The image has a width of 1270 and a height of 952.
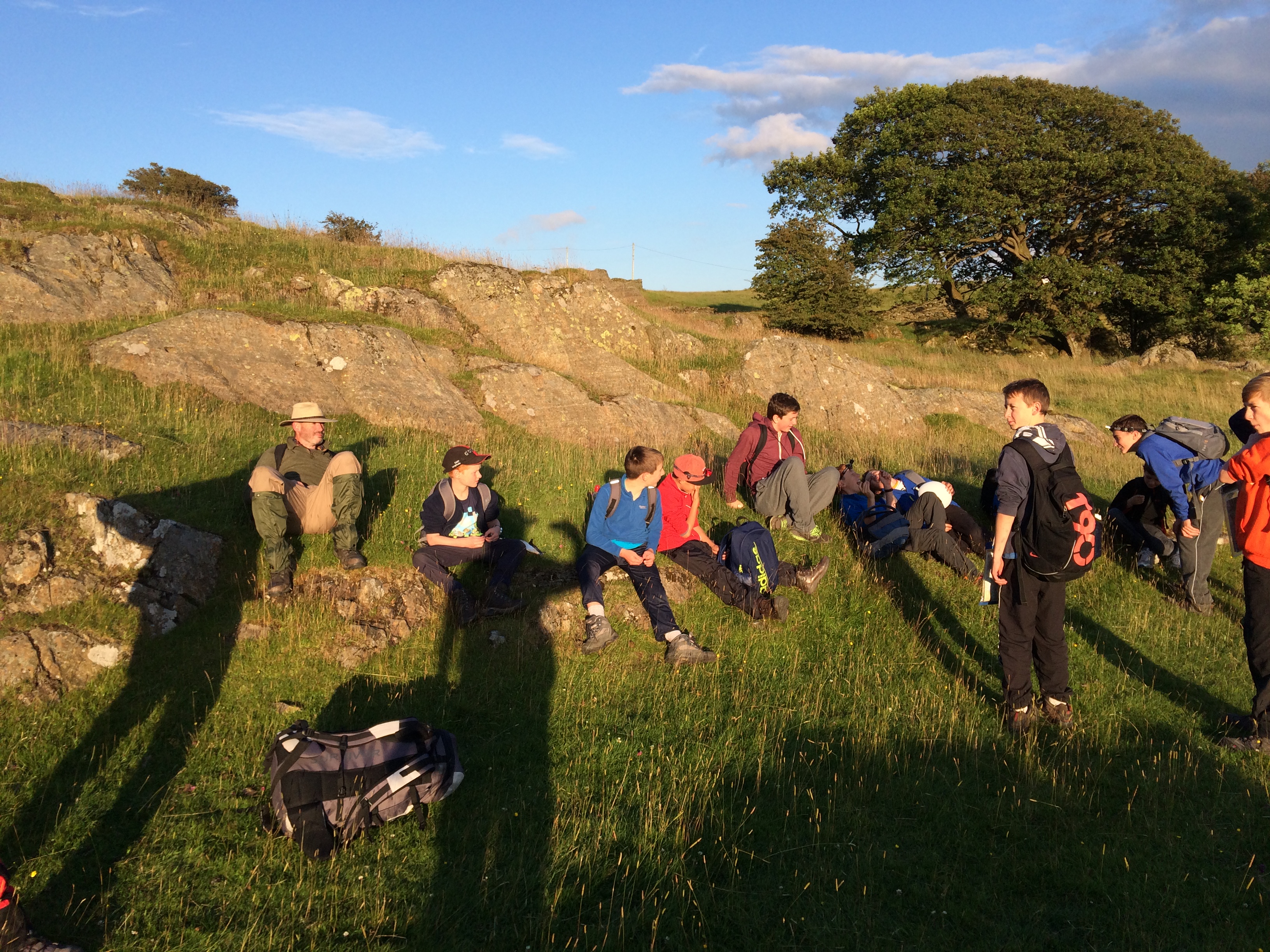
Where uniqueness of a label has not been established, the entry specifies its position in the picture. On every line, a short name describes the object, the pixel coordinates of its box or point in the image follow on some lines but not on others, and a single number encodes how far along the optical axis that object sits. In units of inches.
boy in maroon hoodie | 360.8
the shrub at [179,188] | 876.0
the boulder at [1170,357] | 1052.5
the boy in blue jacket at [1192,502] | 314.3
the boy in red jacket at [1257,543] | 198.4
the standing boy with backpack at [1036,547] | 198.5
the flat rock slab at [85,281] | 452.4
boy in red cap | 291.7
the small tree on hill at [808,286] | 1157.7
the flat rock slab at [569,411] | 492.4
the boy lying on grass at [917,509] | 342.0
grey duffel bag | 164.1
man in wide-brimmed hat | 263.7
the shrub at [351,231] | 771.4
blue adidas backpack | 307.9
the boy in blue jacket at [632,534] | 273.4
